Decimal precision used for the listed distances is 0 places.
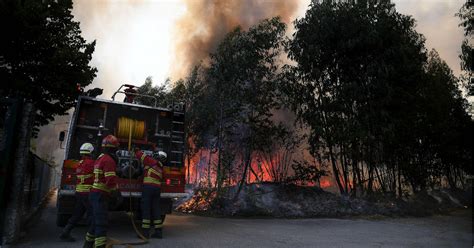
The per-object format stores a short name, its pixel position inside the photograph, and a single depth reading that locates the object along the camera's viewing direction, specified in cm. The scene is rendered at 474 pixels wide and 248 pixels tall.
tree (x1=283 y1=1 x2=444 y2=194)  1389
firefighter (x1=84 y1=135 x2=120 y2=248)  516
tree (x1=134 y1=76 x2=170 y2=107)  2404
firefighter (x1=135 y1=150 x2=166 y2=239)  671
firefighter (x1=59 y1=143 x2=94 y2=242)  603
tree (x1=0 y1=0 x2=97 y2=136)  1002
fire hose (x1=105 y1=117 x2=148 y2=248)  582
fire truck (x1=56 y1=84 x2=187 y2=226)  679
